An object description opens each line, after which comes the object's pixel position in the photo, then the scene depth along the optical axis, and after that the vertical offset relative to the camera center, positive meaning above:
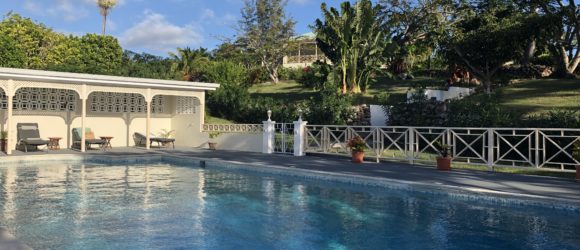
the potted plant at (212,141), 19.30 -0.38
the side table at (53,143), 17.14 -0.46
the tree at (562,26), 21.39 +5.52
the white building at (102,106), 16.03 +1.08
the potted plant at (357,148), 13.68 -0.45
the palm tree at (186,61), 35.47 +5.74
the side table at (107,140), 18.19 -0.37
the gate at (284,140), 16.81 -0.29
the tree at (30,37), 34.24 +7.25
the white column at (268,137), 16.92 -0.17
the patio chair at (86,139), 17.47 -0.30
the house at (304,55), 47.53 +8.51
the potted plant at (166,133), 21.04 -0.06
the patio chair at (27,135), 16.11 -0.15
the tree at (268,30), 38.44 +8.75
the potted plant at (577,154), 9.76 -0.42
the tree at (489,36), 21.44 +4.81
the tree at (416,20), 25.86 +6.93
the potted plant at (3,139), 16.27 -0.30
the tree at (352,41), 22.00 +4.64
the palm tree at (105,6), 55.94 +15.55
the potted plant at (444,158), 11.73 -0.63
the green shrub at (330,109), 19.97 +1.07
